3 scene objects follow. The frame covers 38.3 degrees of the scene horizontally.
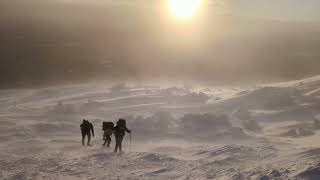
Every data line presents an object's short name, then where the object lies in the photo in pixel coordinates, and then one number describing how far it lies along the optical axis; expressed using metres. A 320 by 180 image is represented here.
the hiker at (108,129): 18.73
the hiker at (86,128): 19.53
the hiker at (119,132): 17.67
